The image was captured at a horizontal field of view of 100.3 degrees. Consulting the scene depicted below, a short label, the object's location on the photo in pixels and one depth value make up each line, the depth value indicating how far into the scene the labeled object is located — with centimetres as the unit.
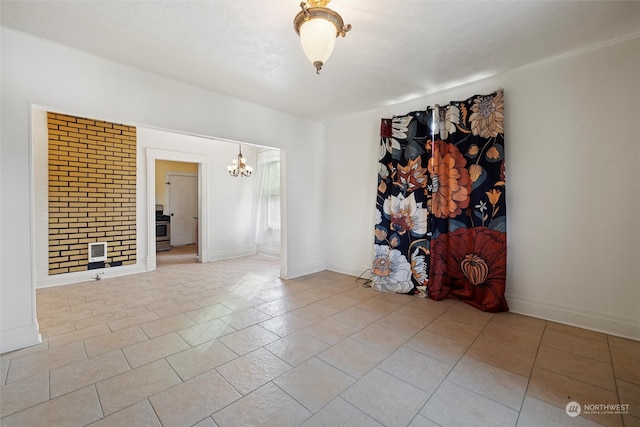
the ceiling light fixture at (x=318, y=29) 170
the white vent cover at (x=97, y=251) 433
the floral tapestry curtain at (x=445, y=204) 297
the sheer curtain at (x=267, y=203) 621
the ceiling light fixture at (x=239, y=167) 584
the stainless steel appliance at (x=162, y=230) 716
